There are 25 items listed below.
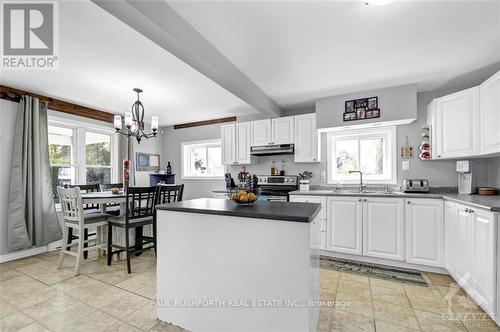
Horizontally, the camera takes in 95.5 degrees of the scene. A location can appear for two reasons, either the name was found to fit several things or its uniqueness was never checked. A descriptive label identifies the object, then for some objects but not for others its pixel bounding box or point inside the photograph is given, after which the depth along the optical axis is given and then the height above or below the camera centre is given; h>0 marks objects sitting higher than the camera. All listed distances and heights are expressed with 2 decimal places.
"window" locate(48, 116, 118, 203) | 3.73 +0.23
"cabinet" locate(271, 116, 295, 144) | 3.86 +0.61
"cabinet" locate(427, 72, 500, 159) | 2.21 +0.48
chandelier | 2.97 +0.61
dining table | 2.75 -0.58
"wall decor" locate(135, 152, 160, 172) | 4.94 +0.08
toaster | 3.01 -0.28
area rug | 2.53 -1.28
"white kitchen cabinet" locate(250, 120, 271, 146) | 4.05 +0.60
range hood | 3.85 +0.27
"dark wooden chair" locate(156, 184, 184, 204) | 2.99 -0.38
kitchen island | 1.35 -0.68
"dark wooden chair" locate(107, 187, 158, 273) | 2.69 -0.62
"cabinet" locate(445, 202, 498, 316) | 1.77 -0.78
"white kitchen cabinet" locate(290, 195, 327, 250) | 3.20 -0.52
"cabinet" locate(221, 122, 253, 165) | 4.29 +0.42
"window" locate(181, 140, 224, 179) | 5.10 +0.13
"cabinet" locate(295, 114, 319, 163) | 3.70 +0.43
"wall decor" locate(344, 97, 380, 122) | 3.20 +0.81
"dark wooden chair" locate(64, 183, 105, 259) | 2.95 -0.65
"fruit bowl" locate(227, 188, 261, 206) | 1.68 -0.24
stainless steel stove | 3.69 -0.37
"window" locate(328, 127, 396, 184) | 3.48 +0.16
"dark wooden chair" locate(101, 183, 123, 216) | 3.46 -0.65
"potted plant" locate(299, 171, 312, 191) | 3.74 -0.24
